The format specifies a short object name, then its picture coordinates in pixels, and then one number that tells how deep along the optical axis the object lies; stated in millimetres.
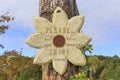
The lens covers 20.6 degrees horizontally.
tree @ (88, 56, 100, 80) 33530
